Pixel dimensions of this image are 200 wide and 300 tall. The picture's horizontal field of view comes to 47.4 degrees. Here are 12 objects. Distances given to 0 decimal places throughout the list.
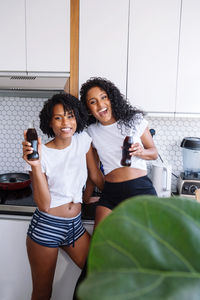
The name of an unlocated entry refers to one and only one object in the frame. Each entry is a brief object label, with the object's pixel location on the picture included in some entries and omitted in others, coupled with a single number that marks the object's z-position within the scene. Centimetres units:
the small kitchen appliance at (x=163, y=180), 164
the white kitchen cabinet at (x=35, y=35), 146
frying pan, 164
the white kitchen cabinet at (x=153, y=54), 142
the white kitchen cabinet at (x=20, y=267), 138
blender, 165
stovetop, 140
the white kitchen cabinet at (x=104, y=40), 143
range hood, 138
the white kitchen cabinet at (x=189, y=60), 141
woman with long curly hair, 122
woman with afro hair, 111
